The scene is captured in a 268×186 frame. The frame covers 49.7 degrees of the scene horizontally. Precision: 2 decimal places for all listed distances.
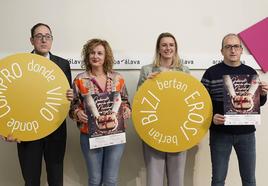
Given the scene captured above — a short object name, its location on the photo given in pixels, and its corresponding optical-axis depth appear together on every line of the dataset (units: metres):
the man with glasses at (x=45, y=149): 1.71
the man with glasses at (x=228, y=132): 1.78
